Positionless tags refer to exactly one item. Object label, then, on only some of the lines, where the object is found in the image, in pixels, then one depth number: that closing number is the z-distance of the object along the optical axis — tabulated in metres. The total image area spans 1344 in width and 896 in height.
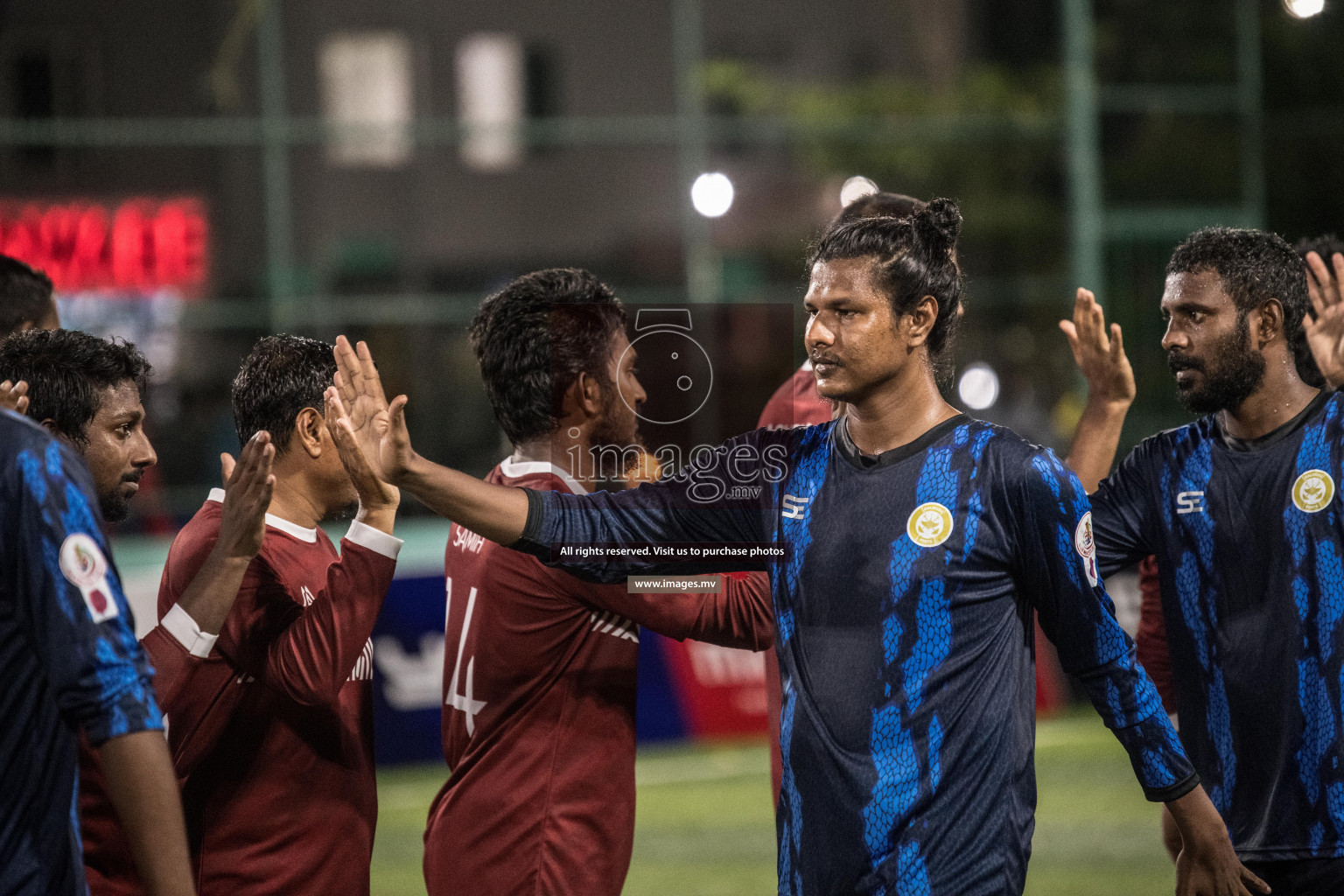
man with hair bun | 5.94
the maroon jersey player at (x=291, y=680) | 6.51
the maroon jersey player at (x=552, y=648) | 6.96
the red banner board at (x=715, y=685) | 19.69
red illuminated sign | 26.64
